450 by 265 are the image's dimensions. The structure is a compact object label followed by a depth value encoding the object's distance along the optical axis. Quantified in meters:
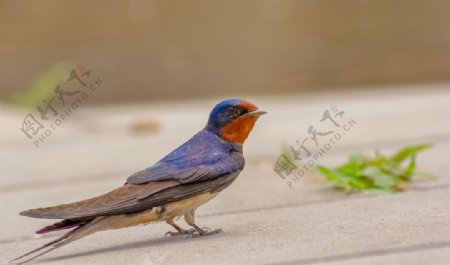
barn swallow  7.70
